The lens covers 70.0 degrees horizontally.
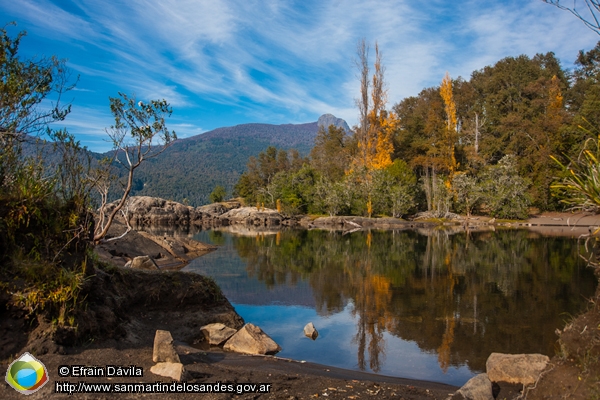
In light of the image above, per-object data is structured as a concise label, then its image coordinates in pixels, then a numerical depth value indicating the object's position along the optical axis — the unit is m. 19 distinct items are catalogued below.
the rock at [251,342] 7.55
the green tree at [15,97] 6.66
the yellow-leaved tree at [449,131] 48.37
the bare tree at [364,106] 49.41
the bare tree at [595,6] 4.17
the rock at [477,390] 5.18
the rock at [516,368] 5.98
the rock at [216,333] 7.95
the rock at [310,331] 9.07
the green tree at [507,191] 42.66
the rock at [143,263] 13.71
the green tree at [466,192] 44.71
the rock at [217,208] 61.68
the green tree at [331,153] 59.69
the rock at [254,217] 52.34
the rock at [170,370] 4.79
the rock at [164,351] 5.30
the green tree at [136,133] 8.82
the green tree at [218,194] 75.88
